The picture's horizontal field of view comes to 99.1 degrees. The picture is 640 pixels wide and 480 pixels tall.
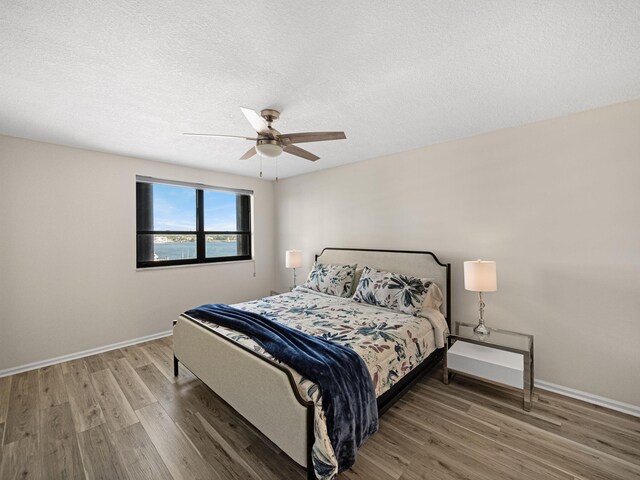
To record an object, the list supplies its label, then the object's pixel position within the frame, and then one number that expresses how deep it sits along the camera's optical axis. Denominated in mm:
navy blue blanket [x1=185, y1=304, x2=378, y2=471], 1517
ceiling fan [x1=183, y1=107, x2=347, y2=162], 2036
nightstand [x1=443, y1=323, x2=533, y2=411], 2176
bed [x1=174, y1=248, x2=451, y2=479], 1496
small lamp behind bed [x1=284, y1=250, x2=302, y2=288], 4199
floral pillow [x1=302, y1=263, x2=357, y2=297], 3449
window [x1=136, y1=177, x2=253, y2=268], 3885
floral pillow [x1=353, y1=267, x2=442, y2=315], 2787
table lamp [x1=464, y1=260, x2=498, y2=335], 2396
